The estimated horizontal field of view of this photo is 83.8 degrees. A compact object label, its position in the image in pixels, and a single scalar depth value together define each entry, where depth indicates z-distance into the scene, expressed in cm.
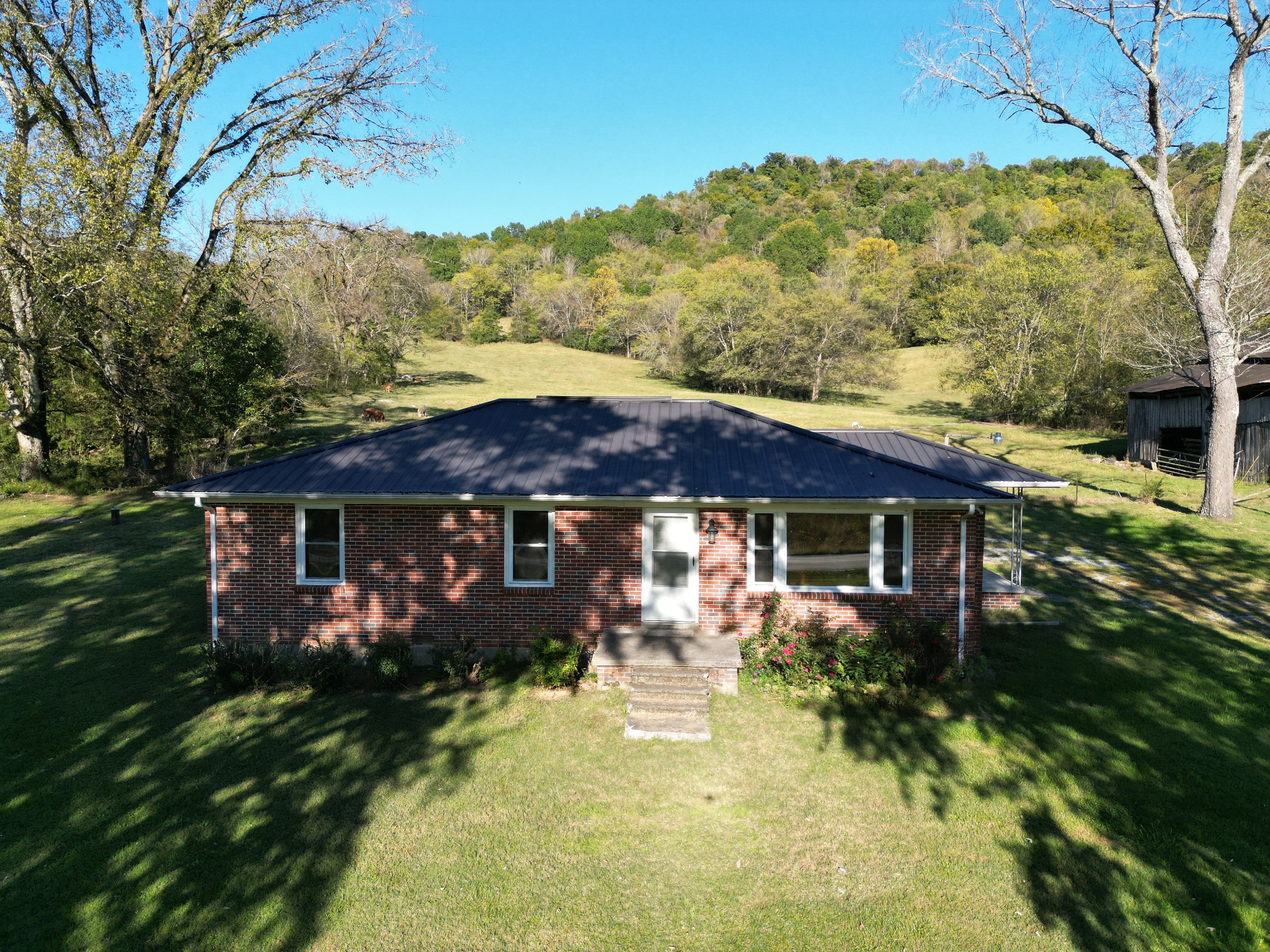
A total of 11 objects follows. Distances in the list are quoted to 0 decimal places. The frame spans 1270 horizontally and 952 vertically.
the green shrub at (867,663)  1036
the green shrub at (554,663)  1040
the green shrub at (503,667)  1099
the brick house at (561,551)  1090
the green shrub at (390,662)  1050
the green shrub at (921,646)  1044
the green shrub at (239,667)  1062
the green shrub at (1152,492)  2141
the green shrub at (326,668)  1059
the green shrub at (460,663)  1075
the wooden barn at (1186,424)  2370
